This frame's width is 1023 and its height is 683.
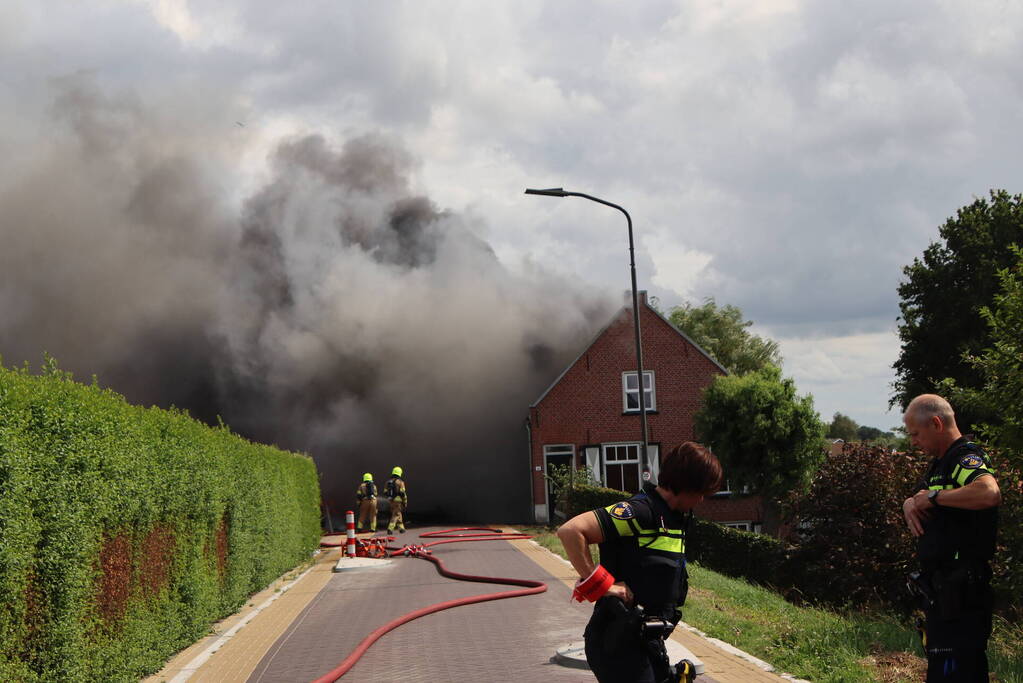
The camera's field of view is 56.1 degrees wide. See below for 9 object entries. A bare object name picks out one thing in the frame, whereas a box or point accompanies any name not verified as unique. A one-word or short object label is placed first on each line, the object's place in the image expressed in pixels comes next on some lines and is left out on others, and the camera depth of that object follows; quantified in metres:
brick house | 32.25
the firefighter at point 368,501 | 24.16
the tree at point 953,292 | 31.84
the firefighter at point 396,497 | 24.17
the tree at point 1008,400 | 7.27
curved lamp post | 17.77
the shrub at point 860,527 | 12.16
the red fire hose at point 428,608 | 7.60
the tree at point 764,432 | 26.19
